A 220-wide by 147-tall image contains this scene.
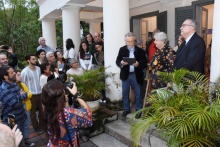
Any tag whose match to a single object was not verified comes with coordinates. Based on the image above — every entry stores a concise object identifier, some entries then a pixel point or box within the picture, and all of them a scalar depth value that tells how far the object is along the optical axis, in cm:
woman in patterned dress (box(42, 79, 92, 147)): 191
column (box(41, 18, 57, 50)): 996
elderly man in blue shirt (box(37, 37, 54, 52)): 666
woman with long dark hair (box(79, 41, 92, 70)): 547
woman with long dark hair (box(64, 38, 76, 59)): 601
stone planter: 422
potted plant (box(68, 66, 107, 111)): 409
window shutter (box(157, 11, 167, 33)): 697
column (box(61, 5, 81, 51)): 672
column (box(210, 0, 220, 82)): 295
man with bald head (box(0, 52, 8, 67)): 438
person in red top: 482
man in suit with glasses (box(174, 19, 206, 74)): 288
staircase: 328
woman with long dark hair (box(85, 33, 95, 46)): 617
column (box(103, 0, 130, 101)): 444
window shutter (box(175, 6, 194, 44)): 591
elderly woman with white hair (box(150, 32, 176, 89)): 330
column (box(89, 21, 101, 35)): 1204
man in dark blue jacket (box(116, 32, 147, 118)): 390
